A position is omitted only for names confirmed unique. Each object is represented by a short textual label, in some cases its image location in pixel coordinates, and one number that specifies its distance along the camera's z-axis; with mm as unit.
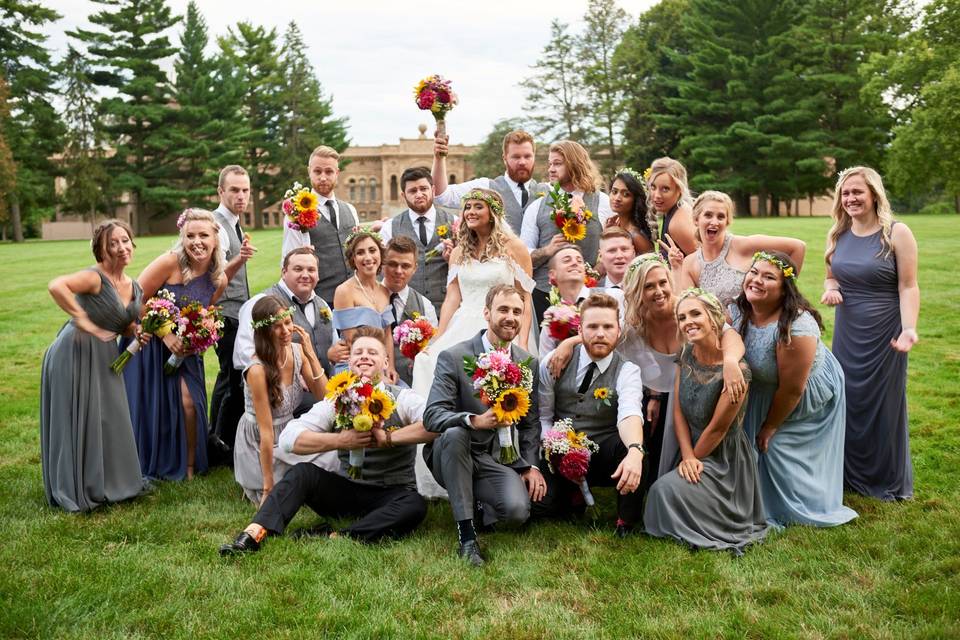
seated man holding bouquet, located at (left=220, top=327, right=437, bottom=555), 4672
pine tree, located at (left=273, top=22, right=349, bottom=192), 56438
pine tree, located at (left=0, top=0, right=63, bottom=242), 44656
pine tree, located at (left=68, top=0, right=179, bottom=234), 47344
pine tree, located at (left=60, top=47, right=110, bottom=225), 46062
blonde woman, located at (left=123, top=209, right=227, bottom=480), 6035
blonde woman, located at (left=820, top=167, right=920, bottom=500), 5270
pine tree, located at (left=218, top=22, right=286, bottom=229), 55000
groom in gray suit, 4566
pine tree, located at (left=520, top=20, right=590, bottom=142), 48219
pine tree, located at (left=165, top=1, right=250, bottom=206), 48312
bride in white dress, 5754
